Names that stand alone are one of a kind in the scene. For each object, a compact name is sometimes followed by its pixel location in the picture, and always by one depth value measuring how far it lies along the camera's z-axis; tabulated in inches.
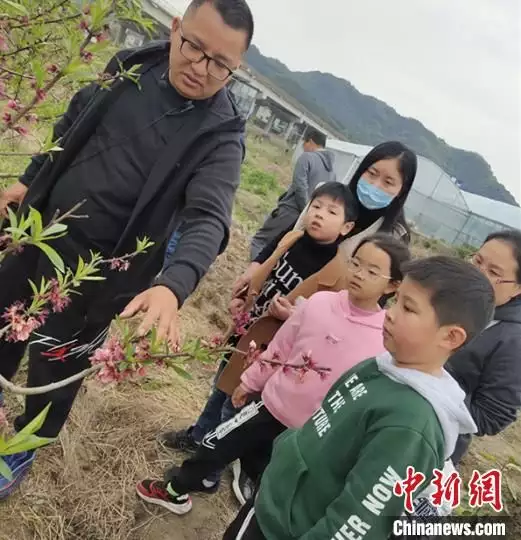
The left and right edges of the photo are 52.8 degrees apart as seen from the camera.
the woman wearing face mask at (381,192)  104.7
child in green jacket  55.1
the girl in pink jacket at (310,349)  83.8
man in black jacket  69.0
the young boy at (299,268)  102.2
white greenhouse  925.2
